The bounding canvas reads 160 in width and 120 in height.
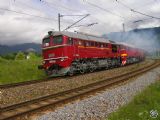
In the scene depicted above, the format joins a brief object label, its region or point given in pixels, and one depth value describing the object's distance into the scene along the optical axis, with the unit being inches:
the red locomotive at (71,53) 517.3
